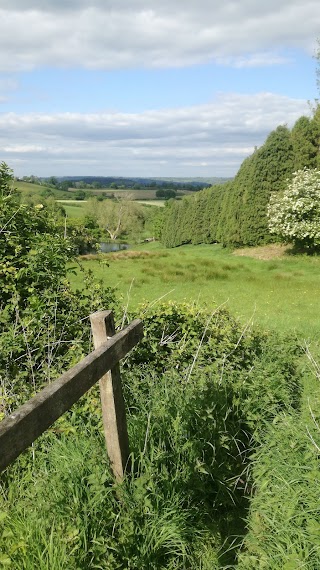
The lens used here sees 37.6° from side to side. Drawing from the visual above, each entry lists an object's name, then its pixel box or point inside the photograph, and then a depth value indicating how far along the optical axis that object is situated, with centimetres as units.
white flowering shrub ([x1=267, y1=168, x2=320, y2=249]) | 2988
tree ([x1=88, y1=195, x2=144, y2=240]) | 8344
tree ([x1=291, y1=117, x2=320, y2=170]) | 3491
